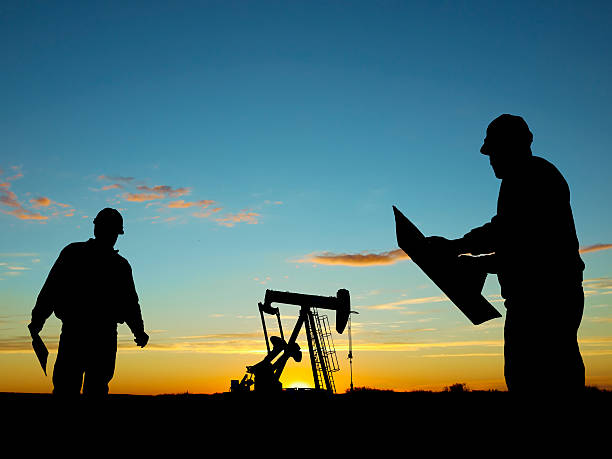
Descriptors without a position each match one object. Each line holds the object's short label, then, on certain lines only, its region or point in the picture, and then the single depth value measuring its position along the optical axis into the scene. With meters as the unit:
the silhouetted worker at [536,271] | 3.32
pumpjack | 14.76
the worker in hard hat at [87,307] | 5.24
